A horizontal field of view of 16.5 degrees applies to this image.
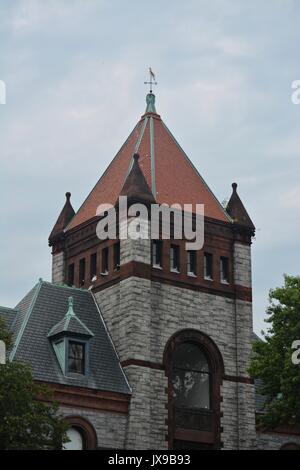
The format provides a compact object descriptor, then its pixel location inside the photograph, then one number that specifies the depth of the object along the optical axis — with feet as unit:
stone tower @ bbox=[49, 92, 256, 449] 159.33
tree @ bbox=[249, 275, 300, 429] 142.72
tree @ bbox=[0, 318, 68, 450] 122.72
